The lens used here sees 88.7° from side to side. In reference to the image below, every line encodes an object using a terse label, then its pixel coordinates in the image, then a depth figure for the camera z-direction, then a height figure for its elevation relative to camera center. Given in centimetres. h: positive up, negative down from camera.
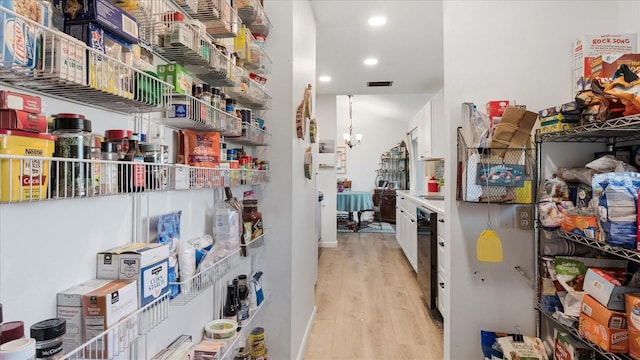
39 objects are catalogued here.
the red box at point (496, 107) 181 +40
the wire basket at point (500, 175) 170 +2
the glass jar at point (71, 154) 60 +5
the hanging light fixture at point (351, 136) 827 +116
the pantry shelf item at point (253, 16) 155 +82
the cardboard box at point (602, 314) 122 -53
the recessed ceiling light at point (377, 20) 293 +144
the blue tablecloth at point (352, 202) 736 -53
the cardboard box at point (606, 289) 126 -45
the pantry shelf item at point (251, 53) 154 +63
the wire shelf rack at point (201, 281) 100 -35
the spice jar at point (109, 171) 69 +2
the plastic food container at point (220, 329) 136 -64
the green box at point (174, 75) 100 +32
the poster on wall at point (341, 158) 934 +59
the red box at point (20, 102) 51 +13
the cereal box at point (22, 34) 48 +22
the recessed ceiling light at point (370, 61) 398 +145
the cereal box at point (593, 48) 165 +67
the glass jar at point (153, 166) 85 +3
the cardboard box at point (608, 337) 121 -60
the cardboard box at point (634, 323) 114 -51
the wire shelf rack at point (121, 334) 68 -35
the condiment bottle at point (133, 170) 76 +2
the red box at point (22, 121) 50 +10
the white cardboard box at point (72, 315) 70 -29
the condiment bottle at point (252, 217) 161 -19
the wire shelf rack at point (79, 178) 50 +0
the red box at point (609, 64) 141 +52
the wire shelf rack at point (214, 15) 111 +59
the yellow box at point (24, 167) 49 +2
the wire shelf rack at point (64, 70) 50 +20
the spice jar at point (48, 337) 57 -28
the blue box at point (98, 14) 65 +34
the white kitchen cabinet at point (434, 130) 439 +67
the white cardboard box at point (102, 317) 68 -29
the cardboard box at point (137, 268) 80 -22
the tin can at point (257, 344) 174 -88
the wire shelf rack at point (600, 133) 121 +21
